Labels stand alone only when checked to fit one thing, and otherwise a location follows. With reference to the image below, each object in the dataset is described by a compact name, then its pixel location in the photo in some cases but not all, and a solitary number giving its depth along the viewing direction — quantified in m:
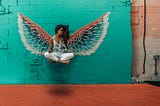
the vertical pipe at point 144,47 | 4.22
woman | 3.83
